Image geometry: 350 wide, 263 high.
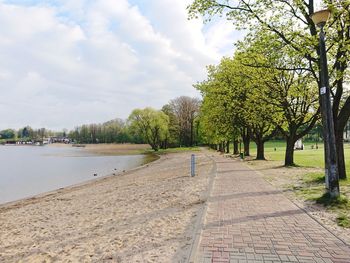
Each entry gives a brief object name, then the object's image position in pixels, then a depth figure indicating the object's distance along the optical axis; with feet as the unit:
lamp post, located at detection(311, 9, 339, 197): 29.84
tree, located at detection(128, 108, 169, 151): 245.24
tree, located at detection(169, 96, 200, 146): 255.29
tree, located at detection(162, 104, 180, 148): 262.73
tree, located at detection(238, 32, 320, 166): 69.10
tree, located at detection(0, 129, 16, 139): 637.30
